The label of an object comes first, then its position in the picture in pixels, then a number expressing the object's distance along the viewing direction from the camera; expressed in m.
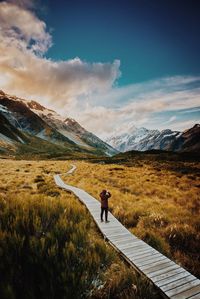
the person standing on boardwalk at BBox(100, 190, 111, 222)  9.23
